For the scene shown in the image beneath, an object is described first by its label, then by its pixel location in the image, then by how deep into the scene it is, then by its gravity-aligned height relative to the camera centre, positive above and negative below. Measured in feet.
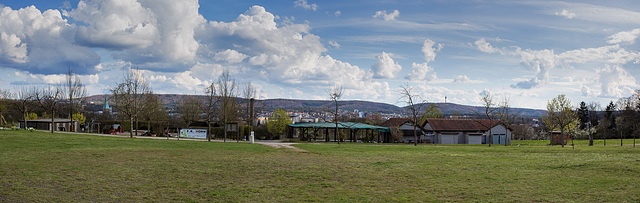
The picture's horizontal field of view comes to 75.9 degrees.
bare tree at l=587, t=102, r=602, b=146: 342.23 +0.48
